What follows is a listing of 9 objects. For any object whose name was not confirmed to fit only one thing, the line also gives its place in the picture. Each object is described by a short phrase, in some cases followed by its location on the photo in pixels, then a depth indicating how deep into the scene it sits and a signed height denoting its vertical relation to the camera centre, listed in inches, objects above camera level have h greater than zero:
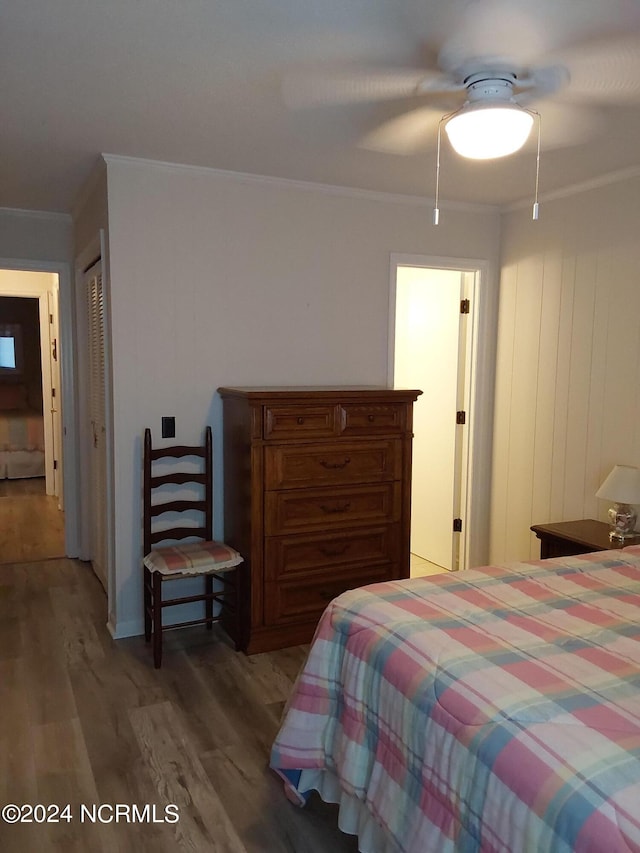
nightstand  123.0 -28.9
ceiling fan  69.9 +39.9
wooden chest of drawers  125.6 -22.6
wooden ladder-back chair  122.6 -31.4
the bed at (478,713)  48.6 -28.6
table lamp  123.3 -20.3
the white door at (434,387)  173.9 -0.2
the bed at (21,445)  311.4 -31.1
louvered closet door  147.6 -8.1
